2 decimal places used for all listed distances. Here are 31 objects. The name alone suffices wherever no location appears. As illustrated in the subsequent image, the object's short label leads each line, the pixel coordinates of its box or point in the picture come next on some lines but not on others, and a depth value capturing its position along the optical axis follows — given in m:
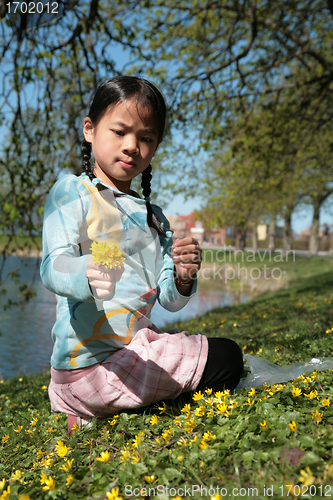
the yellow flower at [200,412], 0.92
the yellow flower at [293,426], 0.84
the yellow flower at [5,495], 0.81
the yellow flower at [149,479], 0.79
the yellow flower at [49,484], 0.80
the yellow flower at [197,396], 0.96
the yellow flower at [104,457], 0.85
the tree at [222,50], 5.17
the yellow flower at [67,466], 0.85
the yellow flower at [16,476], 0.89
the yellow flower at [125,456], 0.85
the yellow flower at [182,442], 0.86
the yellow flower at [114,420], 0.97
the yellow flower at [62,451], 0.89
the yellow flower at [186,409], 0.95
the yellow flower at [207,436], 0.86
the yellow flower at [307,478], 0.72
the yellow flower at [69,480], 0.81
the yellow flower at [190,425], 0.89
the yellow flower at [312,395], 0.94
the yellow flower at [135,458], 0.84
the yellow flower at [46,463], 0.90
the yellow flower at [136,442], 0.88
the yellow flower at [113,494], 0.75
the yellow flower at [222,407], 0.92
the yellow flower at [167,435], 0.89
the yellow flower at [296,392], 0.95
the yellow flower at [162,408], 0.99
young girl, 0.95
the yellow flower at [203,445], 0.83
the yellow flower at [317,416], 0.86
